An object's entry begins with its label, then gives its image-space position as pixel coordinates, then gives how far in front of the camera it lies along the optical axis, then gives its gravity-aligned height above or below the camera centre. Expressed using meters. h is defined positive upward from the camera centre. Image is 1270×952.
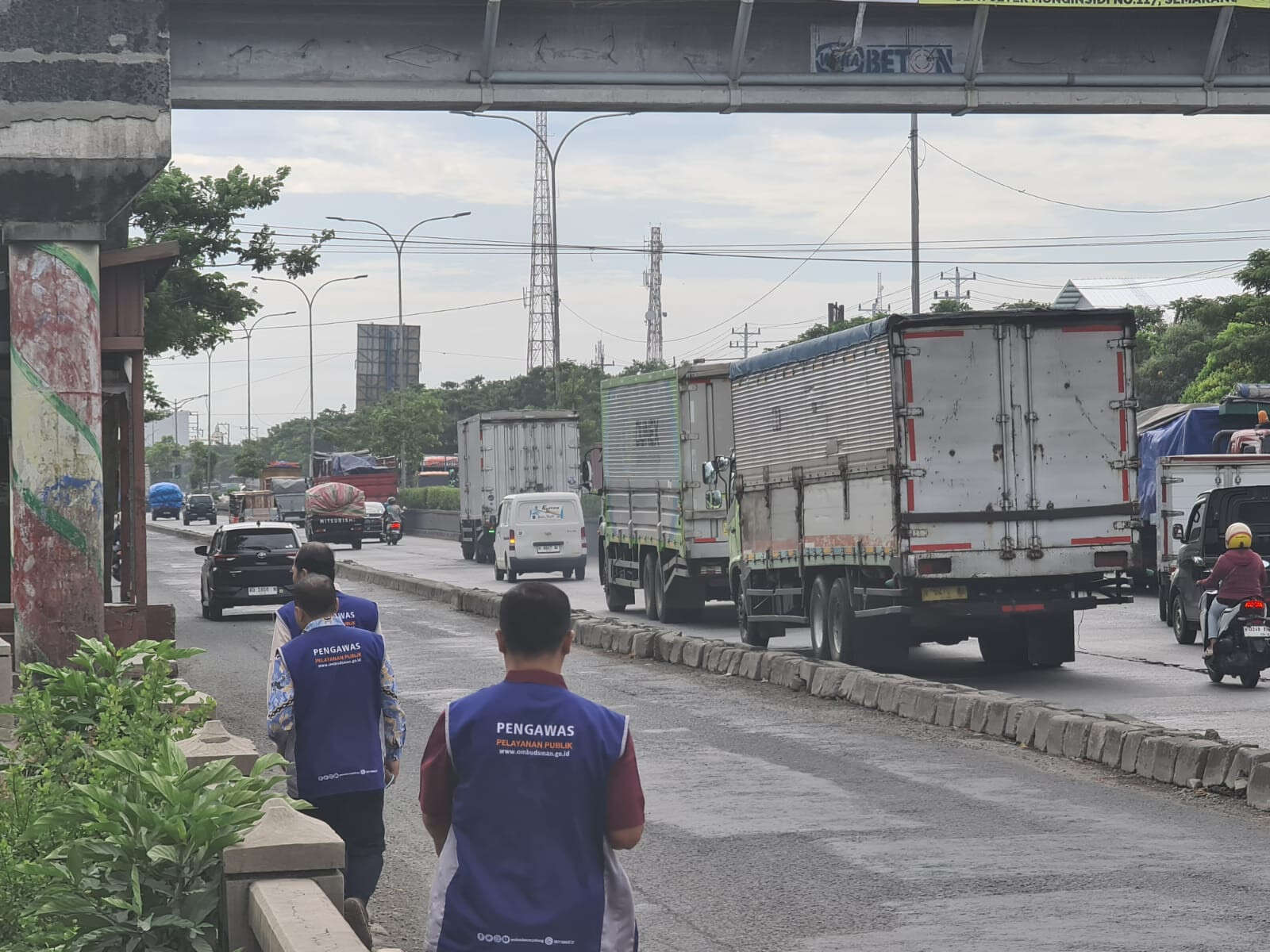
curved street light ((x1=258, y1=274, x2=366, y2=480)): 81.86 +5.65
